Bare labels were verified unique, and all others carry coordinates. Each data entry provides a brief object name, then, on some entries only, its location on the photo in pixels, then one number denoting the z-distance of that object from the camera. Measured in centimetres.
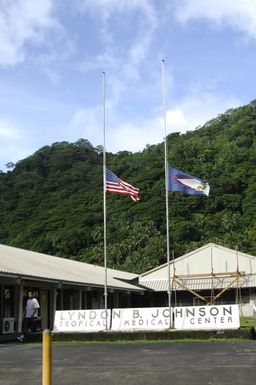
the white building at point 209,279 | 4247
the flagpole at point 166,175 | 2033
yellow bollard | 547
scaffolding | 4125
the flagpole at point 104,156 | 2078
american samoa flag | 2150
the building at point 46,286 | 2217
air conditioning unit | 2189
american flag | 2117
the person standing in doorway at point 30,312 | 1927
